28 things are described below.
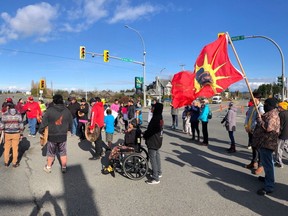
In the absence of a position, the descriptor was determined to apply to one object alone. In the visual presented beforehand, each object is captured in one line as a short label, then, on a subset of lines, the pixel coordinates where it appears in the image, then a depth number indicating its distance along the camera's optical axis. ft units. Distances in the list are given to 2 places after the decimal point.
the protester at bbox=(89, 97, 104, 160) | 25.82
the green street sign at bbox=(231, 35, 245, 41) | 59.62
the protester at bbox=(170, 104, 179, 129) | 48.56
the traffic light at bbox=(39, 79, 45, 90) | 120.78
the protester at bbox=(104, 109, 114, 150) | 28.14
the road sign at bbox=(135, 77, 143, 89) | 156.82
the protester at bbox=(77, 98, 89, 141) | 36.60
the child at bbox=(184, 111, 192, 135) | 43.14
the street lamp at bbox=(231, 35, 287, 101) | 59.37
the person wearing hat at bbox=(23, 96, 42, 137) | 40.32
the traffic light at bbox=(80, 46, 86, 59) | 86.15
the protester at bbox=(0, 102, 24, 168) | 22.54
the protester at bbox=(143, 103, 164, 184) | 18.51
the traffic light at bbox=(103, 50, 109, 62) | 90.99
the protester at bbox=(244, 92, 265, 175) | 21.67
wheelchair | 19.58
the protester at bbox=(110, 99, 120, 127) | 45.09
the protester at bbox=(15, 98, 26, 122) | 47.83
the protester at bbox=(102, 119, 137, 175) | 20.47
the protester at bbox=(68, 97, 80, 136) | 39.05
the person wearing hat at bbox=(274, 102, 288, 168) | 21.61
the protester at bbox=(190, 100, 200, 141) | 35.37
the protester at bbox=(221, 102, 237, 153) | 28.13
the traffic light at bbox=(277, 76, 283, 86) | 71.36
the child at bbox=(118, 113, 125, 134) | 47.53
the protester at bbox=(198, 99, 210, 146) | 32.60
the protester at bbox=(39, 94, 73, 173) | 21.12
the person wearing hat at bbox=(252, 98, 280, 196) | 16.48
